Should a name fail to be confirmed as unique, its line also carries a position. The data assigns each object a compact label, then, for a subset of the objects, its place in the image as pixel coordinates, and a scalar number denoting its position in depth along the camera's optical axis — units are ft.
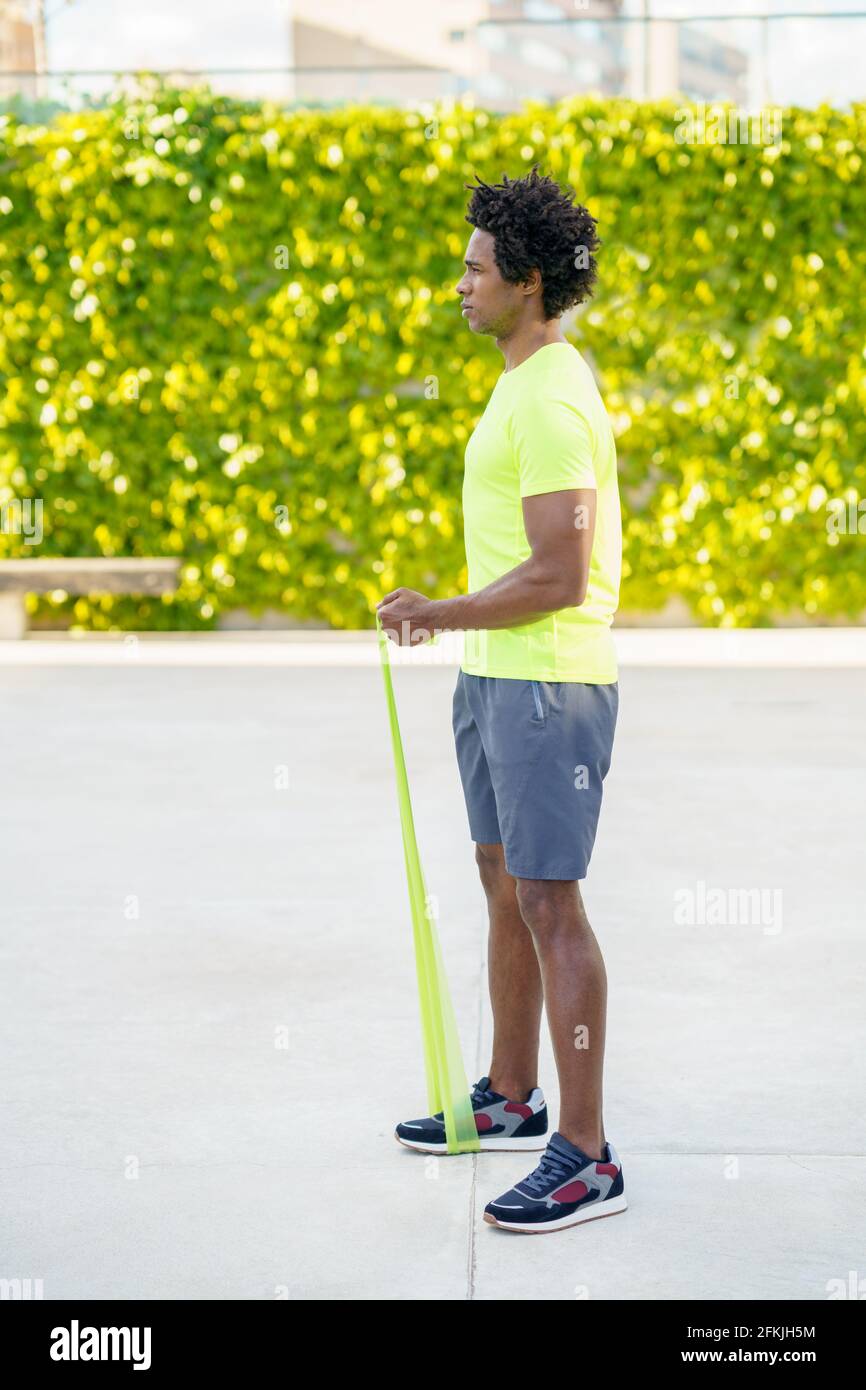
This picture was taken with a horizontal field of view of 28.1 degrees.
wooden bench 35.37
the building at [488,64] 36.81
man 9.64
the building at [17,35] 52.54
